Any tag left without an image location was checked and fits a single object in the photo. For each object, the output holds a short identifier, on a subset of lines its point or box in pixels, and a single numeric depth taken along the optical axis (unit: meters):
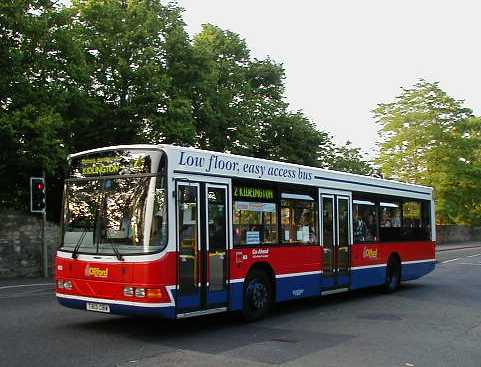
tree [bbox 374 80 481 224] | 58.22
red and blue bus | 9.33
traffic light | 22.34
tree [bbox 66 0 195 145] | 28.47
